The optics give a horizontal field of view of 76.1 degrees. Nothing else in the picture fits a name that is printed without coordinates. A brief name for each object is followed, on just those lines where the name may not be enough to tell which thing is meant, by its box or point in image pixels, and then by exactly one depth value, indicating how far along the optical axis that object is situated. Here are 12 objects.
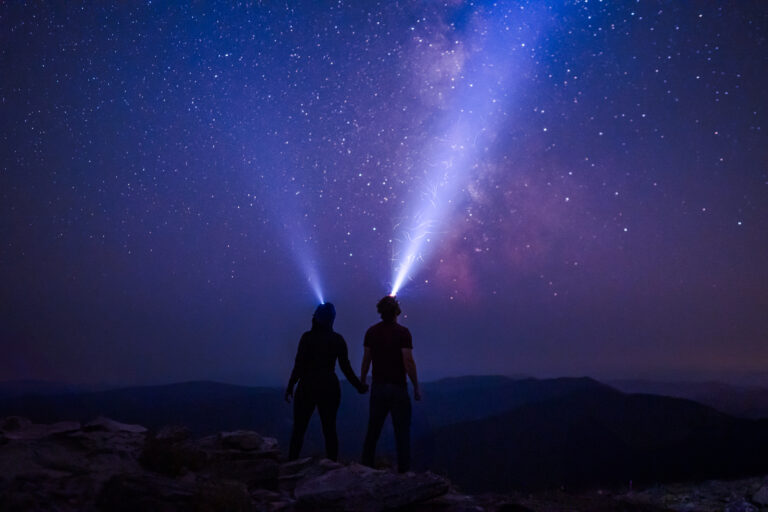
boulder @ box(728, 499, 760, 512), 9.88
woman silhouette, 6.89
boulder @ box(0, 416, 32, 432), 7.32
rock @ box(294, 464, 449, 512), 4.67
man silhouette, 6.44
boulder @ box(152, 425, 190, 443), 6.84
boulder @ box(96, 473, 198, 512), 4.31
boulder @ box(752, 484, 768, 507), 10.03
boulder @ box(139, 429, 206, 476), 5.72
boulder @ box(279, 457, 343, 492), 5.89
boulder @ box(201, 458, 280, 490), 5.91
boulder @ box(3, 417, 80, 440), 6.29
